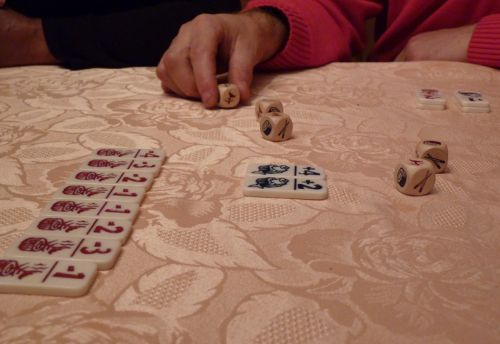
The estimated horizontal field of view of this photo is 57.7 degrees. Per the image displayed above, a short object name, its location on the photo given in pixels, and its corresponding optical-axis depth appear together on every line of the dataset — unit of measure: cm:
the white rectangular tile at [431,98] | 81
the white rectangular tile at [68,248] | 41
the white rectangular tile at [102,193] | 51
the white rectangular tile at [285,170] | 56
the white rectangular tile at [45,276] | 37
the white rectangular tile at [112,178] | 54
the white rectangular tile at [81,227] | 44
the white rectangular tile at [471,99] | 79
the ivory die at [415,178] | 52
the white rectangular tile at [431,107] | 81
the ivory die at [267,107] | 75
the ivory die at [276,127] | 67
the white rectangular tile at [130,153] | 62
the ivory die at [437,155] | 58
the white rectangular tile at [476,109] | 79
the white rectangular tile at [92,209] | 47
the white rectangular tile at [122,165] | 58
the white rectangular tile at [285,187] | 52
